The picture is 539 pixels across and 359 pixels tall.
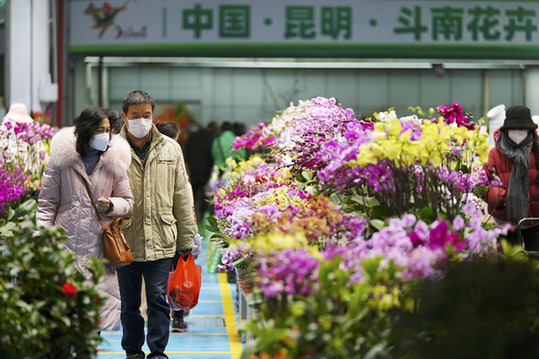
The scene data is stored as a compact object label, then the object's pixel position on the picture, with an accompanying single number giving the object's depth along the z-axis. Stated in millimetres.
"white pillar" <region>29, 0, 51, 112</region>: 27359
